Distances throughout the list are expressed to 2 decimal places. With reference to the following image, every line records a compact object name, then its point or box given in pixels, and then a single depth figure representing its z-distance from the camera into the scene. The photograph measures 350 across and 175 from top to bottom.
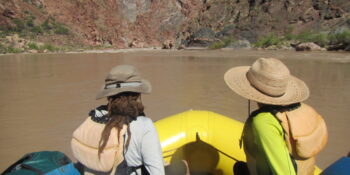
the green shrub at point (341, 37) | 18.38
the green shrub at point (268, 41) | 24.47
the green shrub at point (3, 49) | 24.46
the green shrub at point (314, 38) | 20.56
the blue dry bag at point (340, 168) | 1.35
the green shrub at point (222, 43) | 27.70
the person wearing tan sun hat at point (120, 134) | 1.27
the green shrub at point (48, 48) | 28.28
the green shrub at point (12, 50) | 24.80
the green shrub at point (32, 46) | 27.70
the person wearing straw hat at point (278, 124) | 1.23
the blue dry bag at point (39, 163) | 1.52
